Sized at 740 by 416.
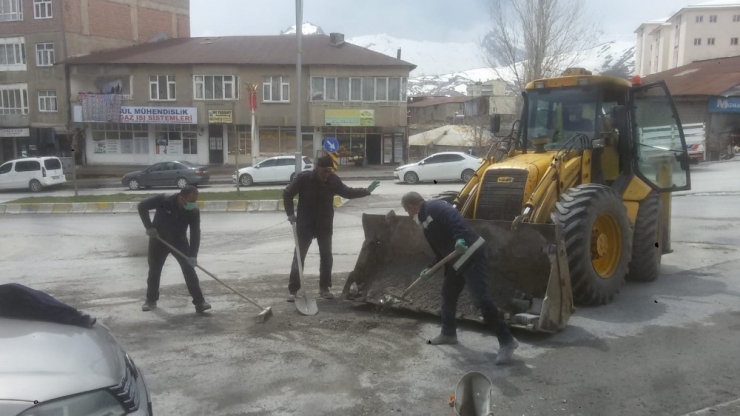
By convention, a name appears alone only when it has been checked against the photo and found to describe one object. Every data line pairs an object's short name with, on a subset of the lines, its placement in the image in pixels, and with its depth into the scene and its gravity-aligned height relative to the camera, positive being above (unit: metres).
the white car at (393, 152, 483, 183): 25.73 -1.43
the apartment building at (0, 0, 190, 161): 38.78 +4.26
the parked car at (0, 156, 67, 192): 28.22 -1.90
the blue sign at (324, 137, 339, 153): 19.94 -0.41
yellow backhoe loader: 6.39 -0.83
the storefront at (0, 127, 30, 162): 39.72 -0.83
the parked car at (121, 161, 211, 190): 27.83 -1.93
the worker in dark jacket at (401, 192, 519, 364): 5.39 -1.12
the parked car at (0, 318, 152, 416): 2.76 -1.11
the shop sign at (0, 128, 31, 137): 39.56 -0.13
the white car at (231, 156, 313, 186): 27.95 -1.70
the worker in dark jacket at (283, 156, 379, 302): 7.52 -0.87
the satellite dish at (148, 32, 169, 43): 43.08 +6.23
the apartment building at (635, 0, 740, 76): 61.47 +9.72
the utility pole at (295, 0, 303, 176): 18.33 +2.07
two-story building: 36.59 +1.60
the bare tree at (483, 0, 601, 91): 28.52 +3.78
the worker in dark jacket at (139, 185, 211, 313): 6.95 -1.04
